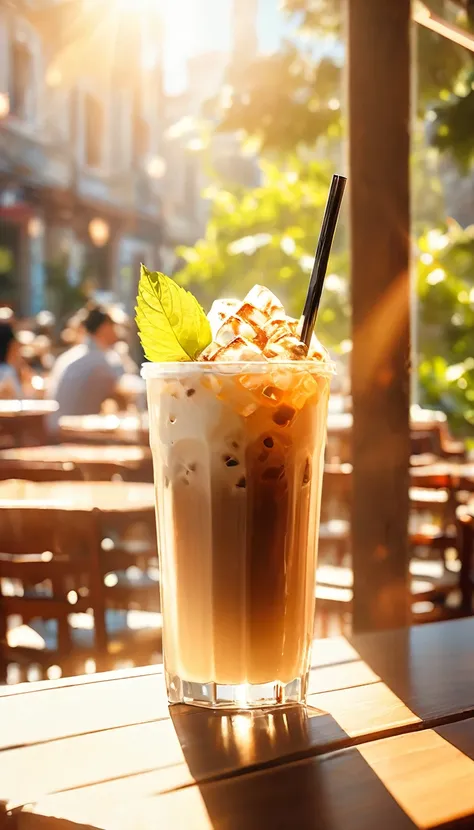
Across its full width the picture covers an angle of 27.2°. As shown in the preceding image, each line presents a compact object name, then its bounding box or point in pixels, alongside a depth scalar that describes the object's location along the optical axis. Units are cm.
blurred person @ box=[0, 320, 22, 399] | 629
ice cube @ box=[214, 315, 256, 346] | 81
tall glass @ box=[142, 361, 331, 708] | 78
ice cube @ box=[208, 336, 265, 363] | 77
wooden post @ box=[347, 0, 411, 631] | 200
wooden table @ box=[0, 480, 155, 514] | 261
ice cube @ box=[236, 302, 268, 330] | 84
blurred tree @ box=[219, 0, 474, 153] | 638
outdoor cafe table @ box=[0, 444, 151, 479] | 329
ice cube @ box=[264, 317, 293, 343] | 82
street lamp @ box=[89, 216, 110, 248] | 1806
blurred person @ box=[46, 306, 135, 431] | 539
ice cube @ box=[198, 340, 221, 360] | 79
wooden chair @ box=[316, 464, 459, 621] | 295
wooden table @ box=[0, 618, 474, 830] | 59
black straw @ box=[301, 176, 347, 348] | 81
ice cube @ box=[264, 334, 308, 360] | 79
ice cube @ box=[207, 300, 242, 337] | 87
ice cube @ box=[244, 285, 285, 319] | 86
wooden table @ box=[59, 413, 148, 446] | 454
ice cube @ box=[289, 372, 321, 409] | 78
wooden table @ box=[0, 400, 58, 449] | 487
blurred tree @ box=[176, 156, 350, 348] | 787
